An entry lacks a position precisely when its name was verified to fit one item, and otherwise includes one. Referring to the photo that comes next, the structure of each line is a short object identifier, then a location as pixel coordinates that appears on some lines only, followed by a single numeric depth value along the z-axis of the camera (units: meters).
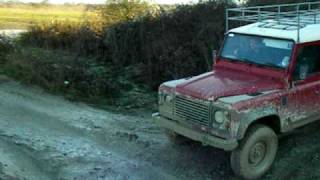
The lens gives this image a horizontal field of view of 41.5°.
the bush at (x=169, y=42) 9.75
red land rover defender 5.81
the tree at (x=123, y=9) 11.17
